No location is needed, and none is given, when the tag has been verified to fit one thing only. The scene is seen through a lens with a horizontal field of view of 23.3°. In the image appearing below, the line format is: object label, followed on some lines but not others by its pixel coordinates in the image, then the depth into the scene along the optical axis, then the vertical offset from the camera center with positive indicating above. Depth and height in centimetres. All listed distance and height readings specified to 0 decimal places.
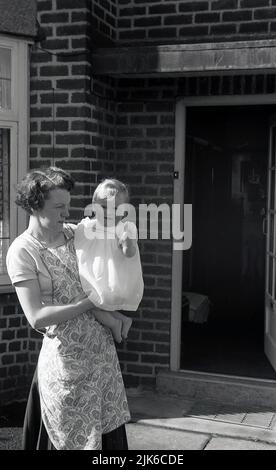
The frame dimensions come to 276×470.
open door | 605 -67
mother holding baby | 303 -63
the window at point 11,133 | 532 +40
